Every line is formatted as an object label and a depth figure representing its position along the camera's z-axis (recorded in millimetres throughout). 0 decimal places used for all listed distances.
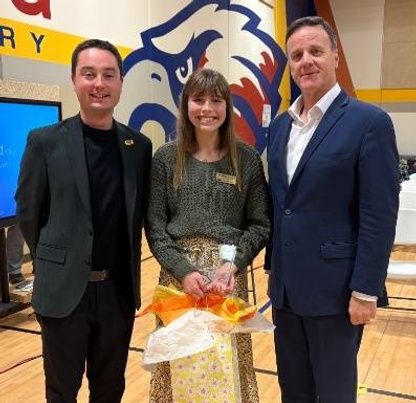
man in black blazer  1841
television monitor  3773
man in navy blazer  1666
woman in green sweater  1960
